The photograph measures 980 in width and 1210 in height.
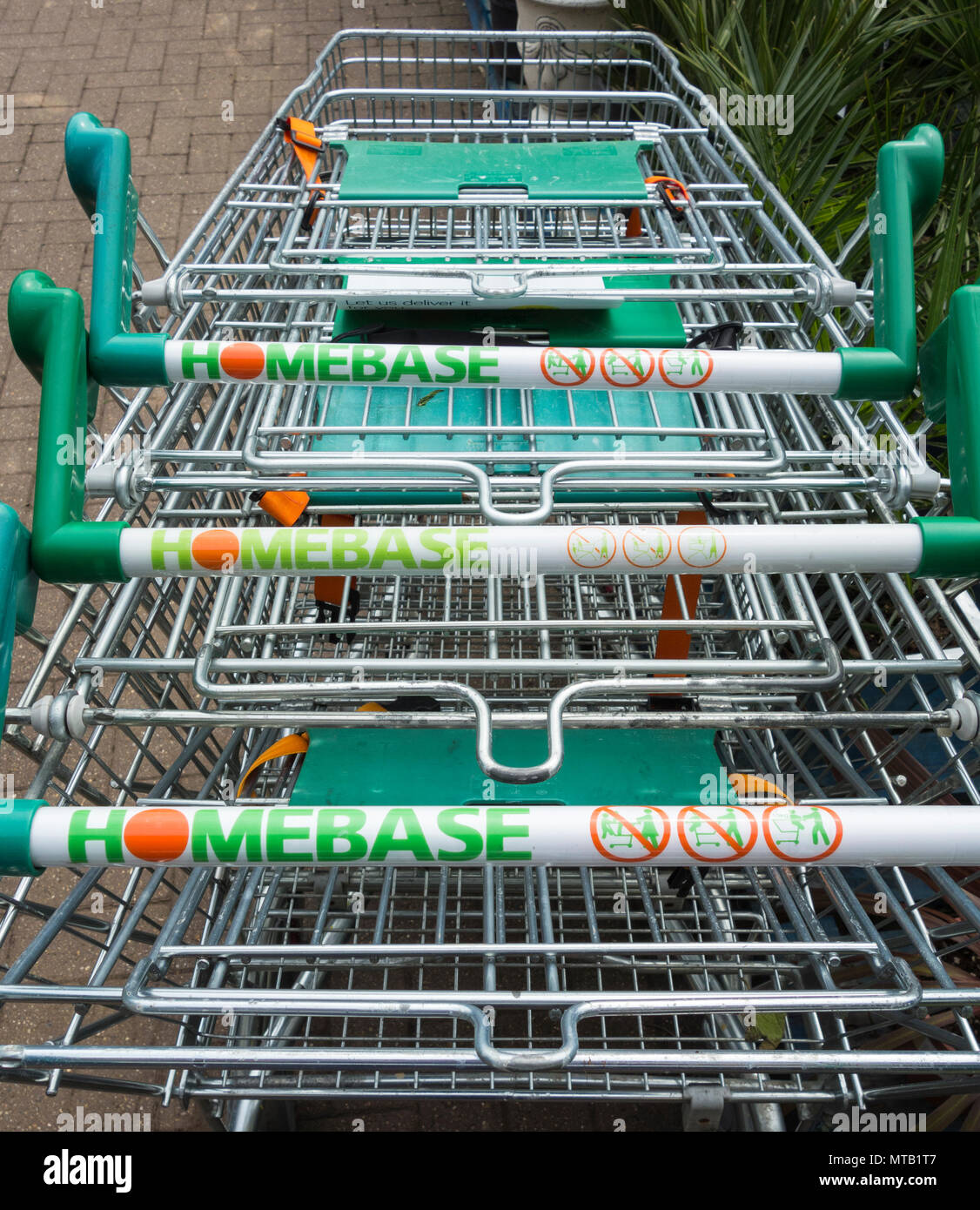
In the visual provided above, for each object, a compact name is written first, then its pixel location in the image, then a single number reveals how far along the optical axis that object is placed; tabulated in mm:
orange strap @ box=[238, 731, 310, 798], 1525
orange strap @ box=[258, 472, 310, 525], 1547
